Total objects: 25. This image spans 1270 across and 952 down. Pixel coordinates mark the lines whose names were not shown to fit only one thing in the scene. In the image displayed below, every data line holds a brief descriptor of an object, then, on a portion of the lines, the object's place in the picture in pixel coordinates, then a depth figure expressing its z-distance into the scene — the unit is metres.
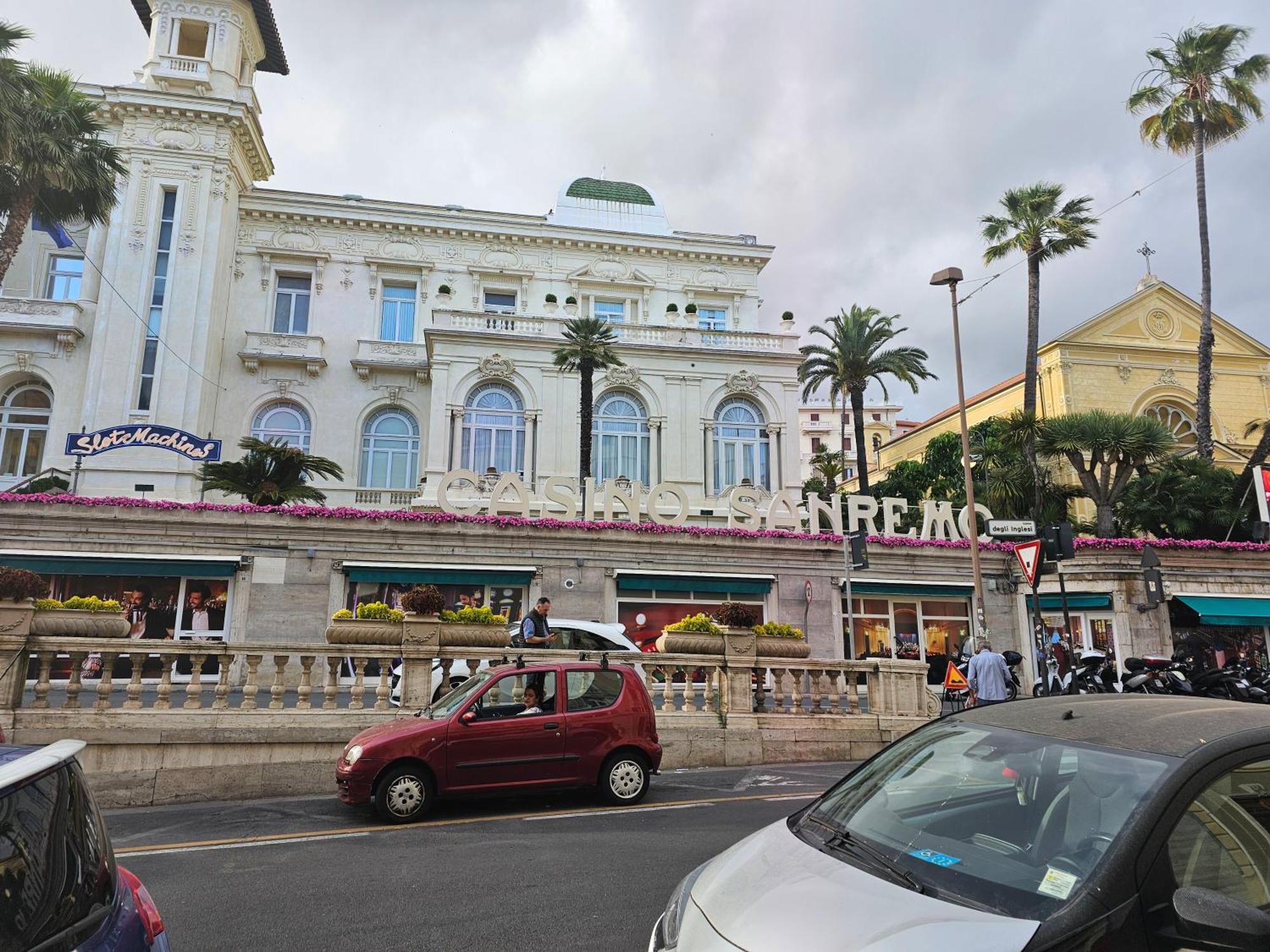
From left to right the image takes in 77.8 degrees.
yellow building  41.25
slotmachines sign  22.31
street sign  12.89
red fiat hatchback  7.78
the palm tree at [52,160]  22.41
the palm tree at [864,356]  35.25
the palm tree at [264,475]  22.28
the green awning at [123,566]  17.98
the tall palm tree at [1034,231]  29.95
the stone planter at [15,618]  9.44
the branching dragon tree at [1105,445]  26.91
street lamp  19.56
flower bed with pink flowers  18.67
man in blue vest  12.14
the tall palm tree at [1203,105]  29.48
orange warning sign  16.19
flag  24.91
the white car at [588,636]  13.89
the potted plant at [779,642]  12.34
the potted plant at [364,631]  10.83
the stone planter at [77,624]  9.86
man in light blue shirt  13.40
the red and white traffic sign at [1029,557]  11.32
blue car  2.28
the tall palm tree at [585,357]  28.52
